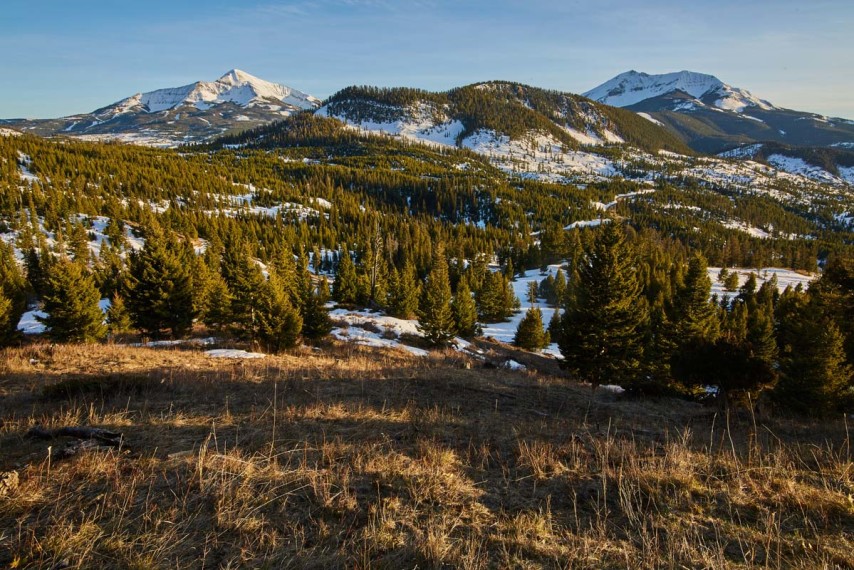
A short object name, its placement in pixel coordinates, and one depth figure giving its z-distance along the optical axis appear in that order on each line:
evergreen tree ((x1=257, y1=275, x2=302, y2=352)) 25.25
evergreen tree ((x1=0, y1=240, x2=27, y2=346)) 24.22
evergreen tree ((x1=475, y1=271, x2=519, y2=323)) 67.56
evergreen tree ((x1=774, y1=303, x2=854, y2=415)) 21.66
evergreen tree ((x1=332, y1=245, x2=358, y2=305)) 62.07
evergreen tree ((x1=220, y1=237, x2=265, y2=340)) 28.64
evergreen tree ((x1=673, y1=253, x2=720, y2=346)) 28.73
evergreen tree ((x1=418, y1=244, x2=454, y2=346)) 40.06
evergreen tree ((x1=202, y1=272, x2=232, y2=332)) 36.03
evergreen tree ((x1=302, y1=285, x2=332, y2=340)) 33.93
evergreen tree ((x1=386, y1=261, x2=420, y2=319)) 55.59
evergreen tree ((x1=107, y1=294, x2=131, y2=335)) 33.56
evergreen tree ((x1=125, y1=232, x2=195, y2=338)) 26.72
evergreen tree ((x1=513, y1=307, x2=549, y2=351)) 46.81
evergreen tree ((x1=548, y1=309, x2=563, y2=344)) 58.24
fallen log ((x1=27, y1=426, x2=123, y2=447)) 5.14
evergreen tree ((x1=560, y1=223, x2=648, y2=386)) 22.92
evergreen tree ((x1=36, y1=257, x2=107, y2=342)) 24.73
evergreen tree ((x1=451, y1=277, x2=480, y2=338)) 49.72
